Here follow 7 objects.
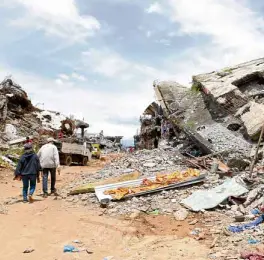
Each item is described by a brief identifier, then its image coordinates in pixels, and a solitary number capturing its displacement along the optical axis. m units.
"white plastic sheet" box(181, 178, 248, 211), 8.07
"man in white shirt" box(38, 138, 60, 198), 9.70
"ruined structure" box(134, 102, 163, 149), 30.84
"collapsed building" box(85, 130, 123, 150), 47.62
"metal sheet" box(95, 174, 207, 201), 9.09
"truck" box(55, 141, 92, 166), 20.67
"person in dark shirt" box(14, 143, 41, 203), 9.08
